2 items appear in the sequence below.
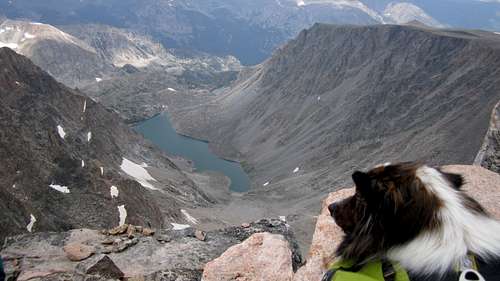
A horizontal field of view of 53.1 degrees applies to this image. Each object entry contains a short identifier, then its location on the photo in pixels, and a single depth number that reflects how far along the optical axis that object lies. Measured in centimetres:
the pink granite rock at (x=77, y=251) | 1444
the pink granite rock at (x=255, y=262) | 970
